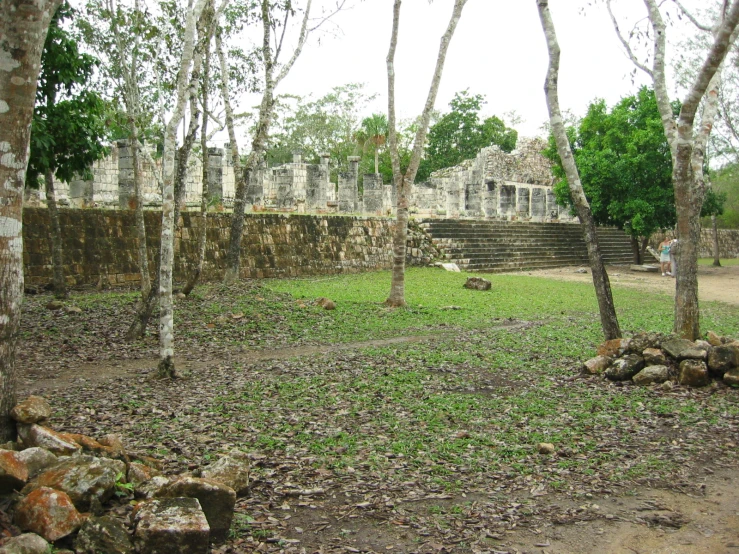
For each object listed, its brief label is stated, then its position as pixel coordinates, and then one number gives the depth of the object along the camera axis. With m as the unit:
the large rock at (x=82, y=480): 3.13
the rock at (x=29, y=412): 3.84
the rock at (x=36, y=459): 3.31
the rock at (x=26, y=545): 2.64
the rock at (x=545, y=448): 4.59
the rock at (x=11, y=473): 3.06
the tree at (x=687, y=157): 6.78
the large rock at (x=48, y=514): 2.86
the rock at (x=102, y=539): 2.86
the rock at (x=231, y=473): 3.71
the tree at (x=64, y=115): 7.69
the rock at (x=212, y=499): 3.24
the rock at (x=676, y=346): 6.50
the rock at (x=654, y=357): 6.54
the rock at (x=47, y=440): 3.58
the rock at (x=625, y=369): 6.55
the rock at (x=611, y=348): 6.91
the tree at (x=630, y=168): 21.94
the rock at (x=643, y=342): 6.73
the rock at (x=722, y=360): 6.25
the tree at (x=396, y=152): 11.69
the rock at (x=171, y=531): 2.91
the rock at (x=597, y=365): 6.78
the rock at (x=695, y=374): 6.20
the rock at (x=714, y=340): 6.87
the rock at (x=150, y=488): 3.39
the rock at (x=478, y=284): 15.64
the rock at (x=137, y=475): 3.51
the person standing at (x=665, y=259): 21.45
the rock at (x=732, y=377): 6.15
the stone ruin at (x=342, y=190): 16.62
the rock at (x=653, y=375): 6.37
